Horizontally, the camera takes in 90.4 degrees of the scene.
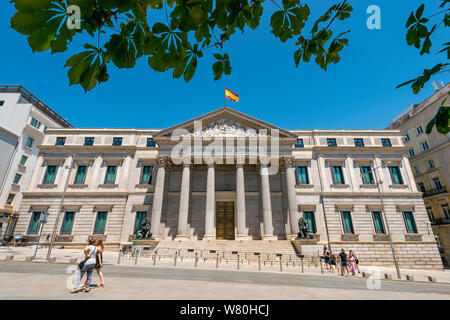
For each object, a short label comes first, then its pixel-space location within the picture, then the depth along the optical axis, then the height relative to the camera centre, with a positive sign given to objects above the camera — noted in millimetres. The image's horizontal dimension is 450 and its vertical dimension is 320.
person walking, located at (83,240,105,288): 7135 -430
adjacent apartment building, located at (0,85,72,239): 29547 +13708
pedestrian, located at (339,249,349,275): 15242 -902
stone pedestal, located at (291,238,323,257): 20741 -103
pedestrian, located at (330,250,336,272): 17384 -1100
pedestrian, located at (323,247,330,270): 18003 -983
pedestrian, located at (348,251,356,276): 14991 -982
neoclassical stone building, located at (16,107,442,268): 25828 +6804
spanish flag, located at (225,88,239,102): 29053 +18567
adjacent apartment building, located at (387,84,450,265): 32156 +12181
